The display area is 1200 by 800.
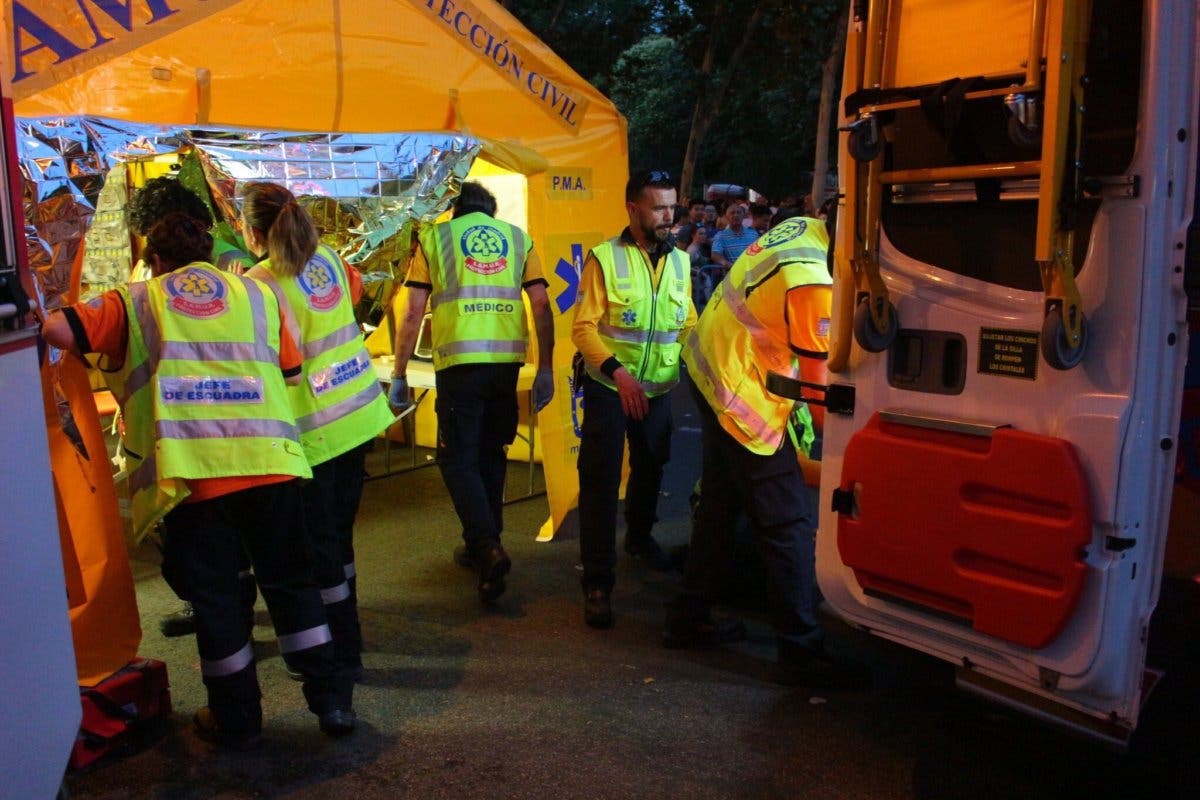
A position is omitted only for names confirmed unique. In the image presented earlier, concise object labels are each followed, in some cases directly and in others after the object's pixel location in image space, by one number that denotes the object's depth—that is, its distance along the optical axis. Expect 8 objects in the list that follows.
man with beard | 4.42
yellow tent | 4.95
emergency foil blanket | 4.18
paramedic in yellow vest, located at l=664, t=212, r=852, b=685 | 3.62
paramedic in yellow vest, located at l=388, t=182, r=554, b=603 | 4.79
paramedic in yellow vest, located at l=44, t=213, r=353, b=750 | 3.10
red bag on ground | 3.31
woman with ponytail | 3.62
